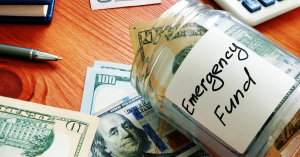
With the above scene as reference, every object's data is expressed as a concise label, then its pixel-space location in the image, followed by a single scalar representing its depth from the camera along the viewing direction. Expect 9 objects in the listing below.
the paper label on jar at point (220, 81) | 0.26
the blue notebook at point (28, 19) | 0.45
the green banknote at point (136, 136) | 0.36
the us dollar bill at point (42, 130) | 0.34
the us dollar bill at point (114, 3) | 0.50
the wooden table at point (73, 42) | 0.40
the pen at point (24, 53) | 0.41
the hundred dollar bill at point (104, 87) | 0.39
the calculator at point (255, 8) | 0.48
